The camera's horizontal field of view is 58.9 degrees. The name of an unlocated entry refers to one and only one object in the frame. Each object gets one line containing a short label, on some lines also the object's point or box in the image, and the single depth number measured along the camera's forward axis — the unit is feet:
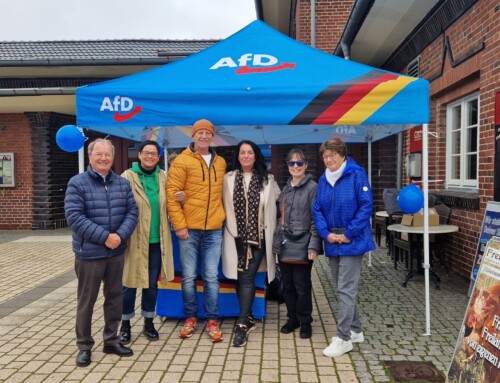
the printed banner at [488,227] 14.74
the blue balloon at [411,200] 13.55
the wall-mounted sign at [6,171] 37.14
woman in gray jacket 12.68
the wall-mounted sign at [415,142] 25.04
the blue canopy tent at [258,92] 12.45
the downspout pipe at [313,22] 36.76
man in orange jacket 12.74
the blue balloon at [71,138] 13.93
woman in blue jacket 11.67
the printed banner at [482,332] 8.26
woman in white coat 13.03
